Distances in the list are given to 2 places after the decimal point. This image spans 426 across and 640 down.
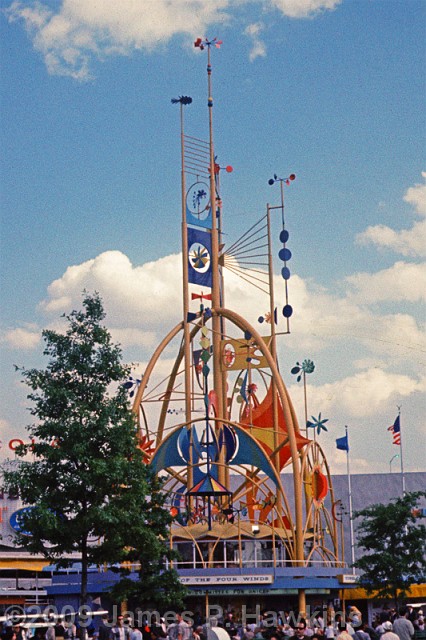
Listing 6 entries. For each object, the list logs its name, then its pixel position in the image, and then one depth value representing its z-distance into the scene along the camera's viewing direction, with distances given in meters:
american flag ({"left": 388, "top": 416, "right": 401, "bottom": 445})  66.31
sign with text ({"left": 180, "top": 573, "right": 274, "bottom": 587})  44.31
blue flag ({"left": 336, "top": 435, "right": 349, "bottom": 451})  61.07
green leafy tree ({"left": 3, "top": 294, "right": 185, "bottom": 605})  33.66
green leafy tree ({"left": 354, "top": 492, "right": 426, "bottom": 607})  46.25
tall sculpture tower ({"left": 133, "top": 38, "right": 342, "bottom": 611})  47.19
